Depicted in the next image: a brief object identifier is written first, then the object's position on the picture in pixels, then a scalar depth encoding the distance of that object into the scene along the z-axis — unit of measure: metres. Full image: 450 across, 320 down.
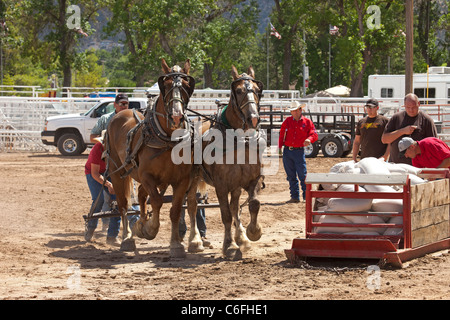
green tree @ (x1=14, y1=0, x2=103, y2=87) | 45.62
